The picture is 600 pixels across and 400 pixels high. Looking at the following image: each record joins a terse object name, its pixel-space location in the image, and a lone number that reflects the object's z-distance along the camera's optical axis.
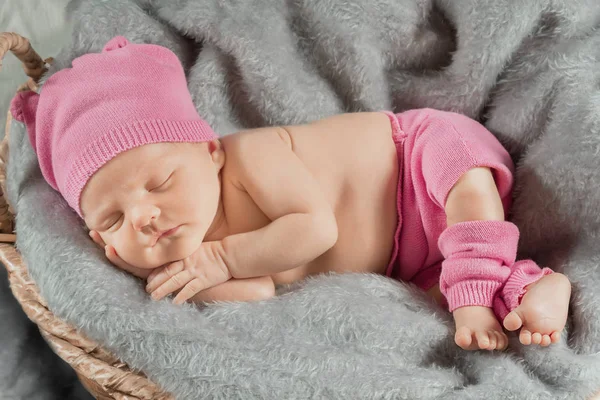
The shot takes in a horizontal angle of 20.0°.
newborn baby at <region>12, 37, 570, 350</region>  1.01
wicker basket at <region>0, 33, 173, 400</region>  0.99
